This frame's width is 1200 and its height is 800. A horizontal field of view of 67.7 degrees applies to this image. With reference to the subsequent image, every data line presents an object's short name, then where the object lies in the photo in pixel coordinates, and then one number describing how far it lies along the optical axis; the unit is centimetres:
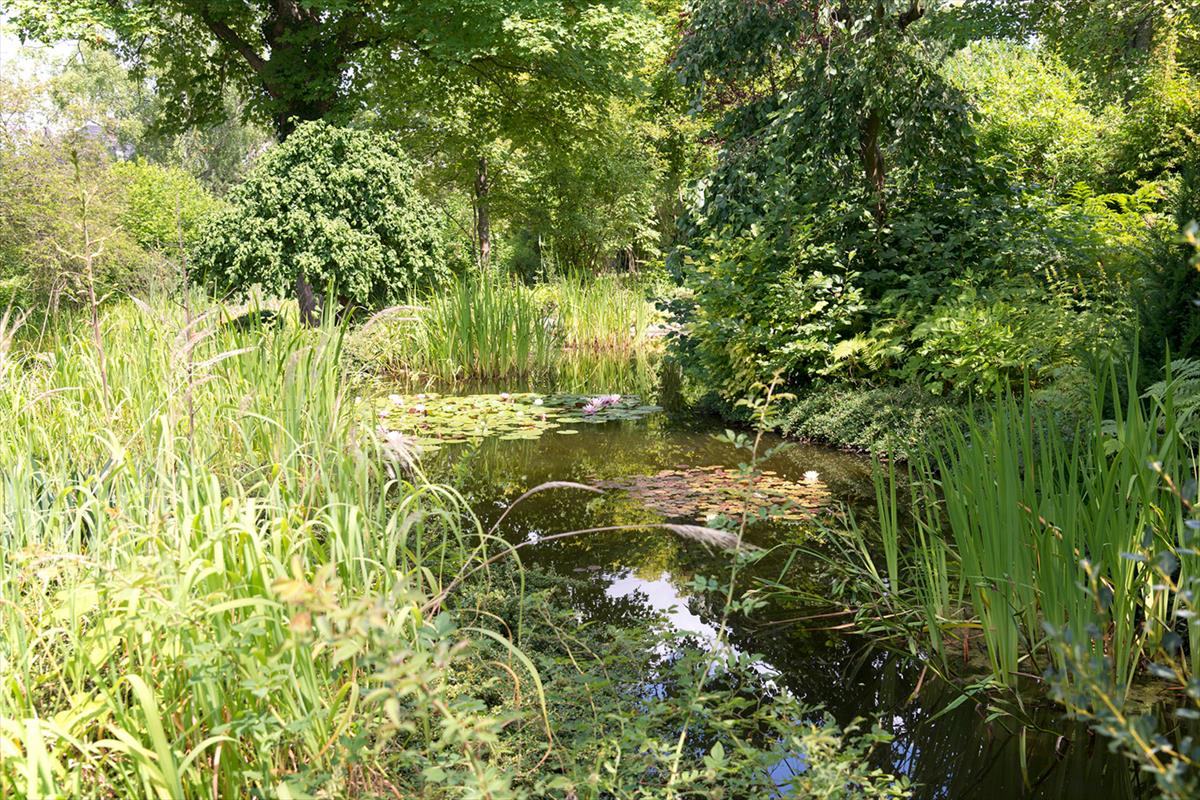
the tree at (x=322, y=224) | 934
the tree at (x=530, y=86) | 1171
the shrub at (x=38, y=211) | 1220
